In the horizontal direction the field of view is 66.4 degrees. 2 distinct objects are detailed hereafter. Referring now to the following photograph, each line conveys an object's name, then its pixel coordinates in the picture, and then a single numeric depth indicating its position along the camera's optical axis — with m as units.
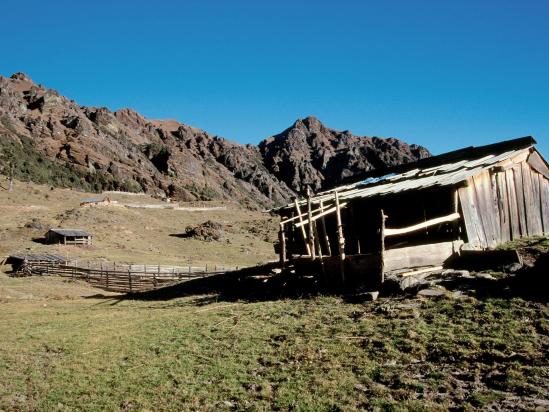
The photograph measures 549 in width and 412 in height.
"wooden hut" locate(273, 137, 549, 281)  15.34
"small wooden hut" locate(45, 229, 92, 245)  51.41
